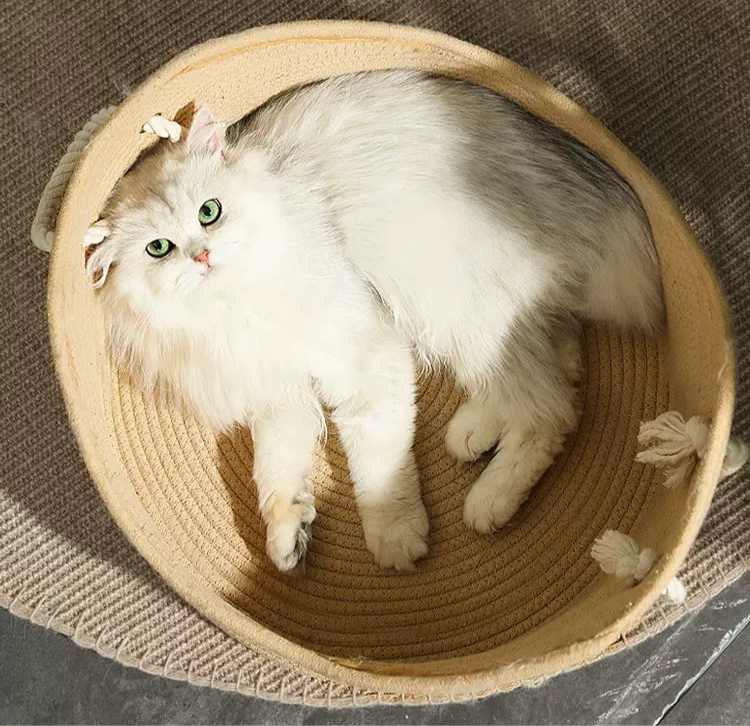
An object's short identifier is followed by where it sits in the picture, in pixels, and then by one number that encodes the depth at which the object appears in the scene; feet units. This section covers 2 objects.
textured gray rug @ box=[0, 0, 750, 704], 5.04
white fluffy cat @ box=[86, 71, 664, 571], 4.10
